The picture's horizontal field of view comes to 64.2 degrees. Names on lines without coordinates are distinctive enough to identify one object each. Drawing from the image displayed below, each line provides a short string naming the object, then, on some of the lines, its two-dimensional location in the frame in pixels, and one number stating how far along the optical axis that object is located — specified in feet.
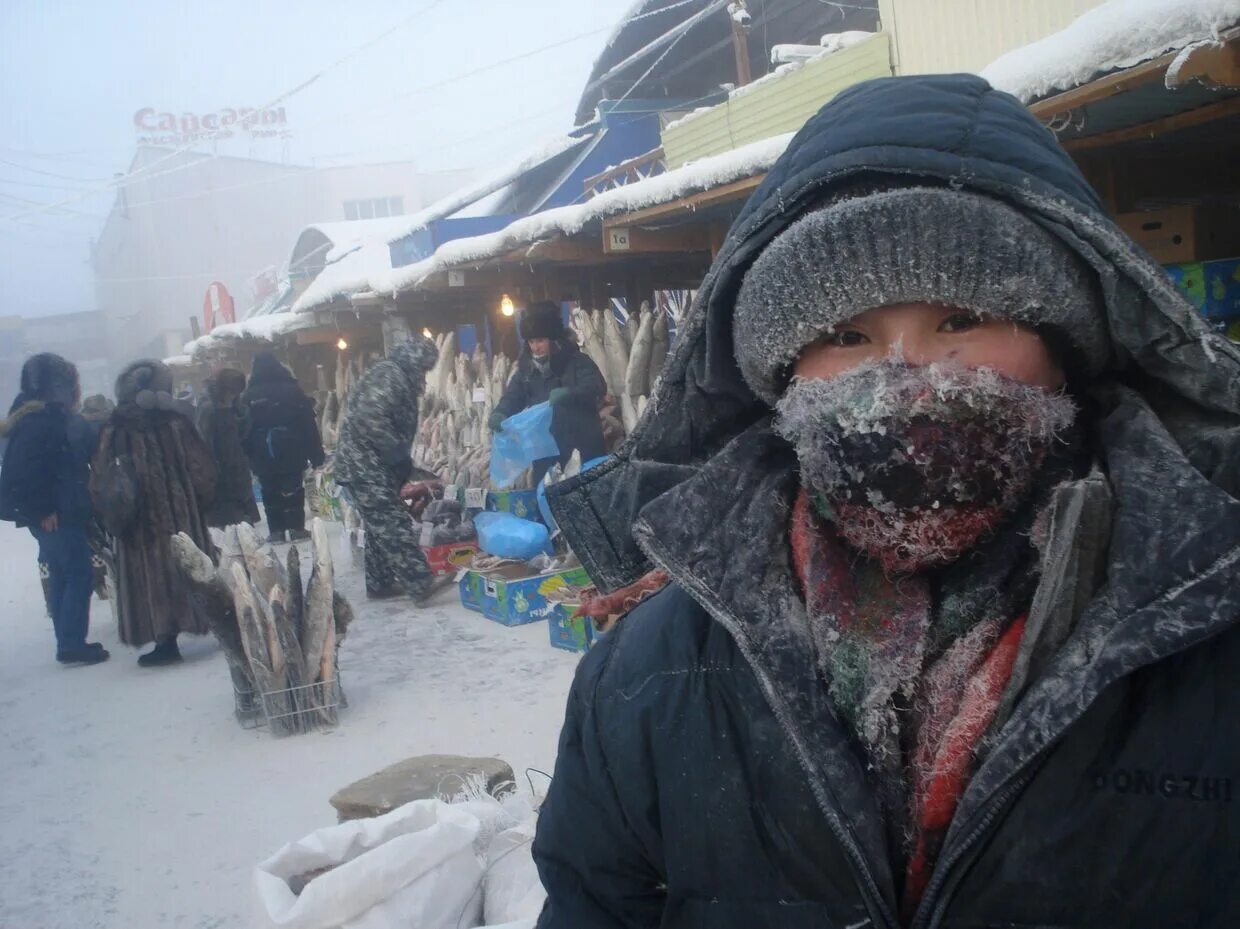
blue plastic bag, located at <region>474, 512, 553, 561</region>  21.68
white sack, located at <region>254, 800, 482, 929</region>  7.53
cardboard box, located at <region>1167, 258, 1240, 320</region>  11.84
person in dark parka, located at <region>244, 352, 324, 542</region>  31.60
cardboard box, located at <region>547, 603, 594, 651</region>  17.52
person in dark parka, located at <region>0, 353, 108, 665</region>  20.61
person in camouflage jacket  23.89
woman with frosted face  2.98
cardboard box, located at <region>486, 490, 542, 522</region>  22.93
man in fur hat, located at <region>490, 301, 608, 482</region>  22.09
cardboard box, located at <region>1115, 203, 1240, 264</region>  11.88
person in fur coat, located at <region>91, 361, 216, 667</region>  20.42
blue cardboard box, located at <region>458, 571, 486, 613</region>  22.12
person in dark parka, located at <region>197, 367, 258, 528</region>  26.32
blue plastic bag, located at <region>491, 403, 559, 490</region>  22.30
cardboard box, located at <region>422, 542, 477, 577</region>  25.13
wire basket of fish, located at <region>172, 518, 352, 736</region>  15.96
